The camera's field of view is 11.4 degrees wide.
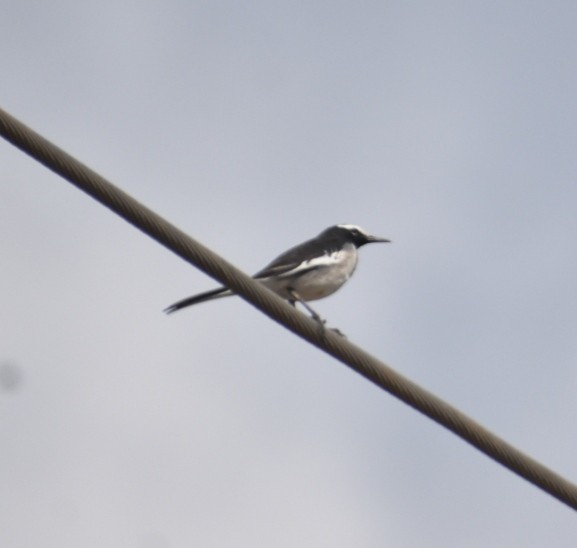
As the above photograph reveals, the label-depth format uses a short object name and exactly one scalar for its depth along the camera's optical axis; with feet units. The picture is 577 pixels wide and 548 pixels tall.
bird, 72.59
